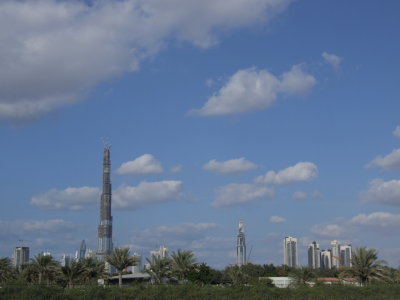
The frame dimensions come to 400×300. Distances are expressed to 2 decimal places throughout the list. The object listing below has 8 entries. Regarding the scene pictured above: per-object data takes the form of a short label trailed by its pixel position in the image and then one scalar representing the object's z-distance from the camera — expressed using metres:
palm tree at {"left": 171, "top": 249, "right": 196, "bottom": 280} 68.95
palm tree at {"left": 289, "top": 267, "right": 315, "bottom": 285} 71.81
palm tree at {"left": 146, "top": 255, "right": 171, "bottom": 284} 68.12
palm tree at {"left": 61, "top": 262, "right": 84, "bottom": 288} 62.53
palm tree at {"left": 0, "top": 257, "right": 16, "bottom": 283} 70.87
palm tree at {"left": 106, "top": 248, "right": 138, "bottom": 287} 64.06
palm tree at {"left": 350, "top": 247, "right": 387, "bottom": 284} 59.34
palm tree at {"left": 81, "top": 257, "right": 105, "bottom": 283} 63.97
